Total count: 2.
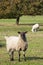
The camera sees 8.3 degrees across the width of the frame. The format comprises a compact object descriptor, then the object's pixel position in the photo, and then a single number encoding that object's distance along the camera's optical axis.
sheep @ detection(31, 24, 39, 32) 36.41
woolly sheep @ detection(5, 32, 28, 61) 13.27
